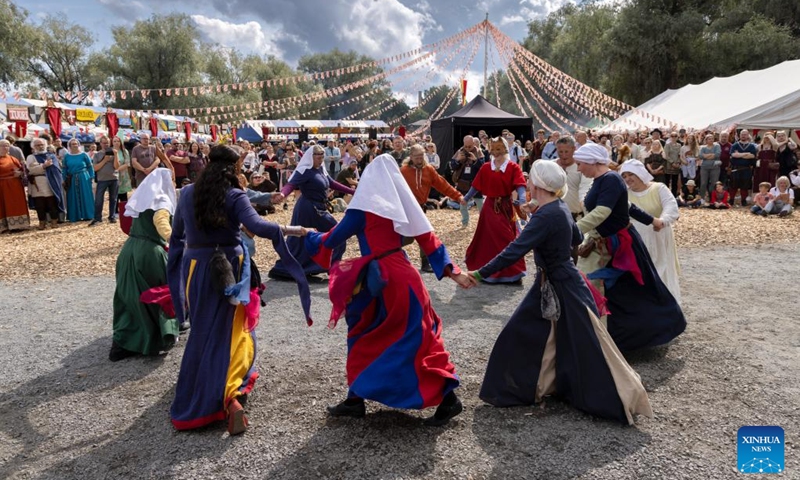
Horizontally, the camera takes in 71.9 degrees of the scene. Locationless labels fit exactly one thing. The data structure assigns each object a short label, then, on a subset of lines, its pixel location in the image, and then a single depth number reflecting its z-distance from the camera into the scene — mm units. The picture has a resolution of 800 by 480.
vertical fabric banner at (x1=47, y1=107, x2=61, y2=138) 16767
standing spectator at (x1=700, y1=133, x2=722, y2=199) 14156
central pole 19453
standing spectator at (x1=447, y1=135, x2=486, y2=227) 9625
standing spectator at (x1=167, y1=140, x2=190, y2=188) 12923
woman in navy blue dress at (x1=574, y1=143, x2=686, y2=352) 4332
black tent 17109
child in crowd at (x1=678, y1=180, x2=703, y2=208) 13820
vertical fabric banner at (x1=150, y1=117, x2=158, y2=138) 26005
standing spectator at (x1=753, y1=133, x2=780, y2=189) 13836
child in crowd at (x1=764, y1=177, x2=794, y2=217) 12180
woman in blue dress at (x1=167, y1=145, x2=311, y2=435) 3346
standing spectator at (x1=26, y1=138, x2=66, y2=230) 11711
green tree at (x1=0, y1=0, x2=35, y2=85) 29594
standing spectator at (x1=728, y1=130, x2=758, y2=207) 13820
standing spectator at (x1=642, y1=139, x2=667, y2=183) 14067
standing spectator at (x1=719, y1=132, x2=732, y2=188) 14539
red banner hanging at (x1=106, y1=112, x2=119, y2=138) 19658
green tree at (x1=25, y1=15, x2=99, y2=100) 39250
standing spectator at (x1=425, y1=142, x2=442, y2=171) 13352
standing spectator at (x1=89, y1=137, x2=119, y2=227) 11828
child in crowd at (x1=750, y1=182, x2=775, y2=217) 12391
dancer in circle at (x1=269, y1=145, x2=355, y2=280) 7055
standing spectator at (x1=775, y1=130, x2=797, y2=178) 13820
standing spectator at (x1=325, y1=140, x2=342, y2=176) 16484
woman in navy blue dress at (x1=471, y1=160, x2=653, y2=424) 3346
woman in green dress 4578
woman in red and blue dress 3258
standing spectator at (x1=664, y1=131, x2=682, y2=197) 14641
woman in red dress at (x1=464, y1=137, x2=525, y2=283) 6957
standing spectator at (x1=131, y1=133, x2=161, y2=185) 7957
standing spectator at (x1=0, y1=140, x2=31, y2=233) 11172
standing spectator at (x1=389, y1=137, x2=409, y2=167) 12328
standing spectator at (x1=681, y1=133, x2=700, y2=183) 14575
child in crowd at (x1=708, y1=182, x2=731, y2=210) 13477
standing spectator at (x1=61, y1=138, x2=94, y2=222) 12141
